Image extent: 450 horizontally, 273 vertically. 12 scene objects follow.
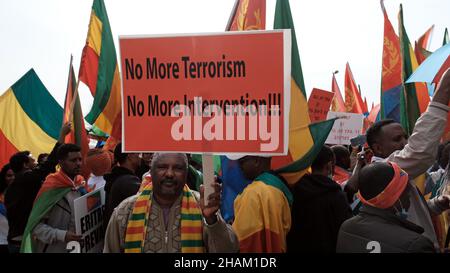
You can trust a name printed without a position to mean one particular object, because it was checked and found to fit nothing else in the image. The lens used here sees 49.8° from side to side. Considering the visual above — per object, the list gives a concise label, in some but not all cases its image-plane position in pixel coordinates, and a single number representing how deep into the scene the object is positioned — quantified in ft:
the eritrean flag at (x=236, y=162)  14.06
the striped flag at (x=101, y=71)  19.18
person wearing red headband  8.13
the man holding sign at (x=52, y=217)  13.91
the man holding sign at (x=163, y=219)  9.61
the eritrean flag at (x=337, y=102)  41.45
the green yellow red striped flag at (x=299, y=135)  13.46
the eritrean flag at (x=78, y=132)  18.81
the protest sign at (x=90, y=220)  11.78
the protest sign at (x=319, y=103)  21.21
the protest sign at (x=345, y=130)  26.02
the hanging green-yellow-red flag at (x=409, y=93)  17.28
